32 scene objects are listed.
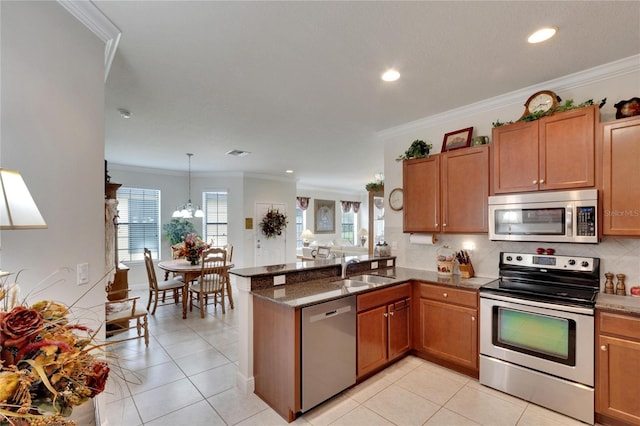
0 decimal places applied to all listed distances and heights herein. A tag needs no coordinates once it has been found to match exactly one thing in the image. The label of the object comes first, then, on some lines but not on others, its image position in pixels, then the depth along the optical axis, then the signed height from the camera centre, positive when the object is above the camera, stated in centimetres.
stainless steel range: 217 -95
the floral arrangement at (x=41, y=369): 65 -37
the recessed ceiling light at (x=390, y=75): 247 +117
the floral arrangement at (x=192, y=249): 504 -61
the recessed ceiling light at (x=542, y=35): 195 +120
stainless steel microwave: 230 -3
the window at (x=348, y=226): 1113 -49
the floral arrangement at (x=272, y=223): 750 -25
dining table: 457 -89
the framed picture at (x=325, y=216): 1008 -10
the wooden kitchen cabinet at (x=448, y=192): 296 +23
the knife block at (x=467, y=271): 316 -62
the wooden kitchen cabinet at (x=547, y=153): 234 +51
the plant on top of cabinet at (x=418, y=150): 354 +76
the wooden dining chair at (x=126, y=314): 324 -113
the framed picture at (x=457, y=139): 322 +82
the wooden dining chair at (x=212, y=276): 460 -100
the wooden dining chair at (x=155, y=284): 469 -117
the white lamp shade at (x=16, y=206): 99 +3
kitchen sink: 318 -73
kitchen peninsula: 225 -97
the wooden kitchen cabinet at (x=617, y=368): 199 -107
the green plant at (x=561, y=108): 239 +87
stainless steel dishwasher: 223 -109
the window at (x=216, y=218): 731 -12
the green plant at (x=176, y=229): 669 -37
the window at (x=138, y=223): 636 -21
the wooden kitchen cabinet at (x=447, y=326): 276 -112
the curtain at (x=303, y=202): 955 +36
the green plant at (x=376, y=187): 555 +50
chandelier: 598 +0
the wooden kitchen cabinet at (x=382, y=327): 266 -110
